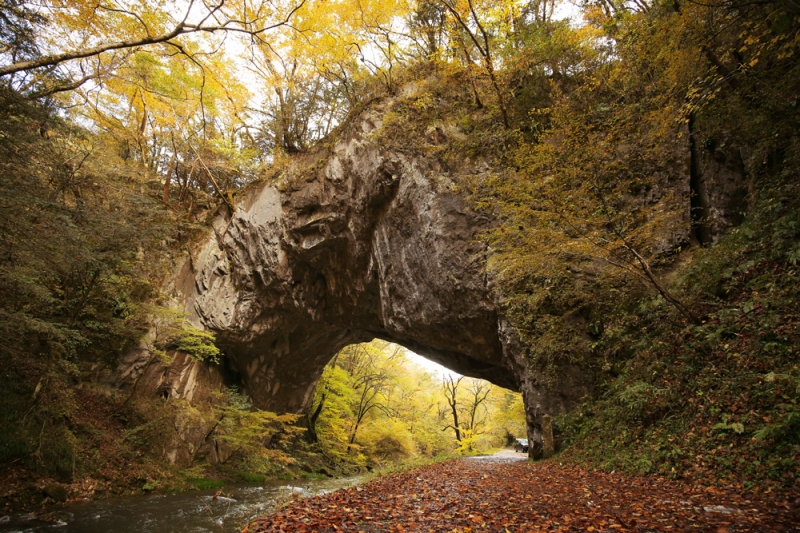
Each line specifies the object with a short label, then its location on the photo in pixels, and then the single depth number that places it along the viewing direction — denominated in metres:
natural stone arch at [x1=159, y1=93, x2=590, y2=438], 10.48
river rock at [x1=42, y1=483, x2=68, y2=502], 6.78
